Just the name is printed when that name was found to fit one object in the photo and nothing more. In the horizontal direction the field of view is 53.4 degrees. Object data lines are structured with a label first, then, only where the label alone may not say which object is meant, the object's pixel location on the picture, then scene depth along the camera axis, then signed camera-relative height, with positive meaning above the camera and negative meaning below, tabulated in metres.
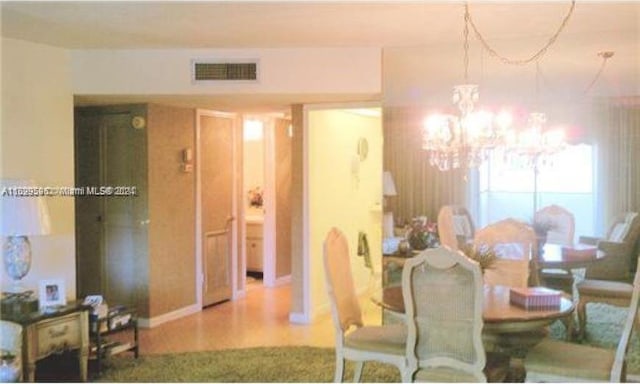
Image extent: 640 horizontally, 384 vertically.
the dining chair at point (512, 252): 4.35 -0.54
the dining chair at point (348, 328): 3.55 -0.92
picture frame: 4.08 -0.75
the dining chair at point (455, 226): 4.69 -0.38
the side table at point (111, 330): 4.32 -1.07
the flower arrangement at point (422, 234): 4.84 -0.45
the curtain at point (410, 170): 4.82 +0.04
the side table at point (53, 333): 3.77 -0.97
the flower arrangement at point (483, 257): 3.63 -0.47
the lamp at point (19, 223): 3.96 -0.29
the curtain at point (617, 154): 4.41 +0.14
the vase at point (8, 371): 3.69 -1.12
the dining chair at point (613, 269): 4.38 -0.66
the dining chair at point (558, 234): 4.51 -0.43
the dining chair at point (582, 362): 3.07 -0.93
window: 4.54 -0.09
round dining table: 3.14 -0.70
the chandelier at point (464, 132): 4.27 +0.30
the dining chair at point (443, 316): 3.06 -0.69
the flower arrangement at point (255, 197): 8.55 -0.28
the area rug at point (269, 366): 4.24 -1.34
